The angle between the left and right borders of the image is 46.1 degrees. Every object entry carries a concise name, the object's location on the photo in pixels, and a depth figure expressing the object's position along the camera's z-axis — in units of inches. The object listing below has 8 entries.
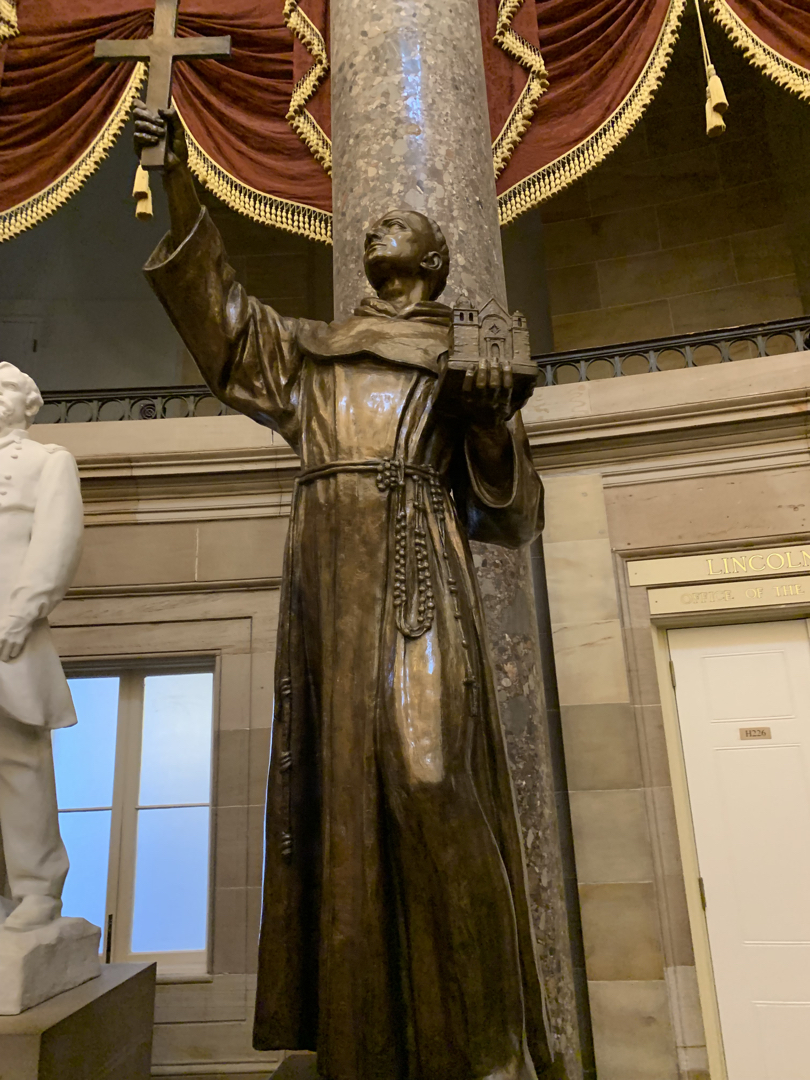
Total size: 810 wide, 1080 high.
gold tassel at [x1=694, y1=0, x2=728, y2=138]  162.6
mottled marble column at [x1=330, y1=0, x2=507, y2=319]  130.3
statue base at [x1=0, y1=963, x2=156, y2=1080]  85.8
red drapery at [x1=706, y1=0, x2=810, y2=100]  173.2
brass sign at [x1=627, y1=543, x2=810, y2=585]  186.4
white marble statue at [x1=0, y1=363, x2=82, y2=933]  109.6
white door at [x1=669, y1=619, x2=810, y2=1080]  172.9
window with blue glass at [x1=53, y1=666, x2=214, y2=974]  200.4
